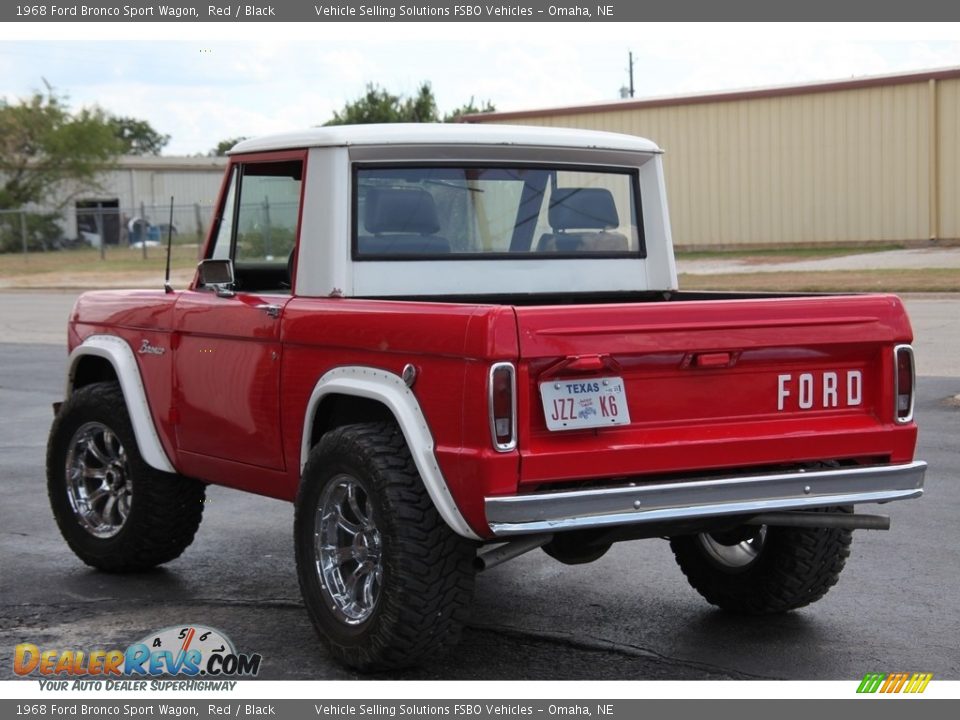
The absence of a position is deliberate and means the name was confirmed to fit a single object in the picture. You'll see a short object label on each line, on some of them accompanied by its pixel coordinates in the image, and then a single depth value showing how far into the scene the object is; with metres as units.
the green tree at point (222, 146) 86.79
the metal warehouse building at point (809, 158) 31.73
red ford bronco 4.51
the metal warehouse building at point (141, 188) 57.38
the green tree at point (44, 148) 55.16
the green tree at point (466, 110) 52.78
